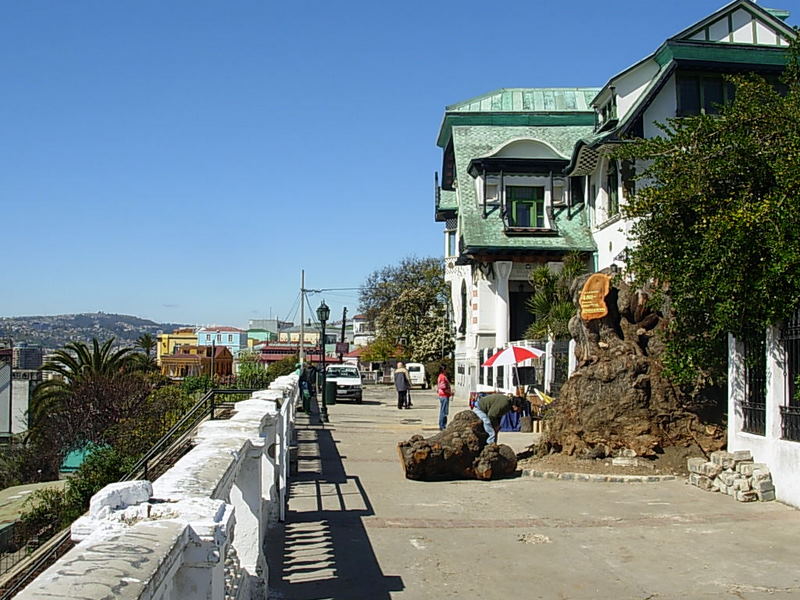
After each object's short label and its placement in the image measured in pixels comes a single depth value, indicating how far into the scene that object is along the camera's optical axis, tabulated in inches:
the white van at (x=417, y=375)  2282.2
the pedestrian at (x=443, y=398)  897.5
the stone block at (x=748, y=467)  457.4
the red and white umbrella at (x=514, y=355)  973.8
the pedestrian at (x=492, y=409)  594.5
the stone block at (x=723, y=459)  470.3
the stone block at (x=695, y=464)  497.7
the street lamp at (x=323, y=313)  1210.0
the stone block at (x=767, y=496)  450.0
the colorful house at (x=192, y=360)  2750.5
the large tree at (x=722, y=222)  440.5
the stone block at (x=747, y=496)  450.6
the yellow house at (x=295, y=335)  6834.2
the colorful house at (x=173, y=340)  6648.6
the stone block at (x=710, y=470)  479.5
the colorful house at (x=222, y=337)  7175.2
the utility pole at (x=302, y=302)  2328.7
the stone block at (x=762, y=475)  451.2
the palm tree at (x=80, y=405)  1120.2
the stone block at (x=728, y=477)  465.4
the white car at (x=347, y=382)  1547.7
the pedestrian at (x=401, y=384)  1357.0
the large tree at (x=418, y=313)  2488.9
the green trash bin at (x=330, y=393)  1278.7
